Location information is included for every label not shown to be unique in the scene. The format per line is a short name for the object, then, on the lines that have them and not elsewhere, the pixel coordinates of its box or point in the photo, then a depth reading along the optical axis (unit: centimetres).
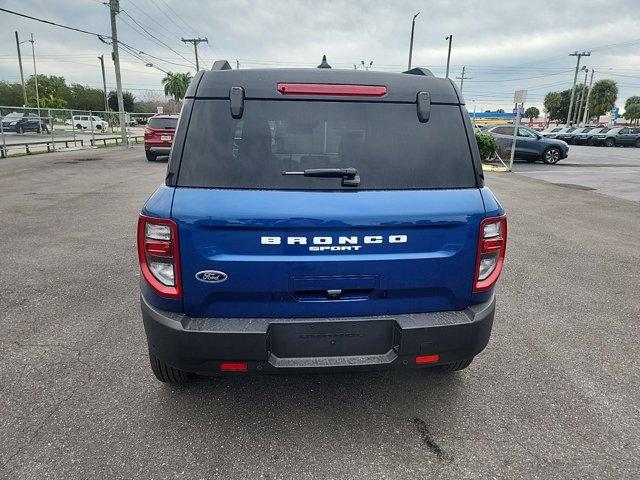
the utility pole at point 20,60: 5506
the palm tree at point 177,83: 8725
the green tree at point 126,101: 8634
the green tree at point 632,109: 9850
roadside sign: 1647
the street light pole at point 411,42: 3817
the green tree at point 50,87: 7762
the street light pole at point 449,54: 4352
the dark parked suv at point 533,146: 2073
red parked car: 1856
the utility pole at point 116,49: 2739
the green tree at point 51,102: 6626
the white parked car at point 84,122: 2533
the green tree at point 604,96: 8406
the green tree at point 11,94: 7450
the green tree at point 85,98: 8412
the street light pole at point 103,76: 7151
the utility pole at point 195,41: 5088
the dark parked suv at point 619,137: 3531
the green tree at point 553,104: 9506
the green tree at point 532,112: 12508
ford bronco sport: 218
